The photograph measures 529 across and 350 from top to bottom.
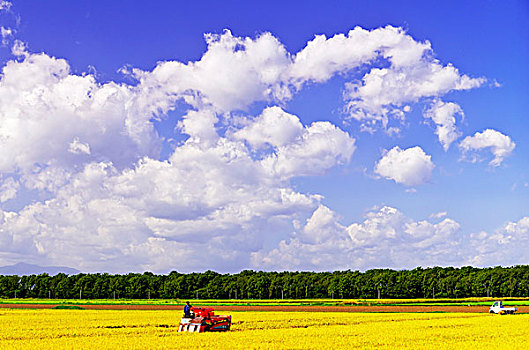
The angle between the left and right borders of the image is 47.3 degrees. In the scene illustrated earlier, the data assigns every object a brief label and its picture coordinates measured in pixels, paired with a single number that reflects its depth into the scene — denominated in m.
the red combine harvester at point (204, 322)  48.25
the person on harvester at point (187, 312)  49.84
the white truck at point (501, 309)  78.91
